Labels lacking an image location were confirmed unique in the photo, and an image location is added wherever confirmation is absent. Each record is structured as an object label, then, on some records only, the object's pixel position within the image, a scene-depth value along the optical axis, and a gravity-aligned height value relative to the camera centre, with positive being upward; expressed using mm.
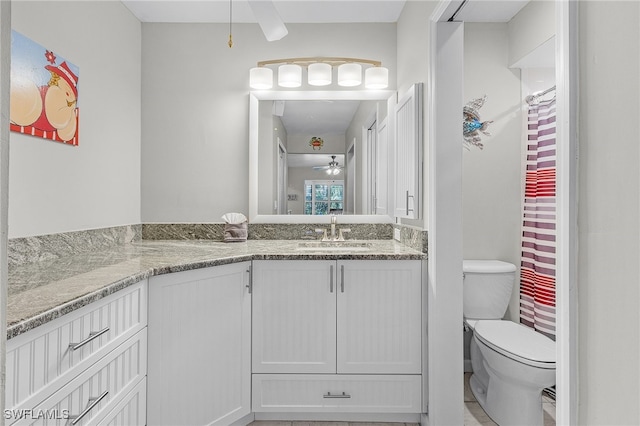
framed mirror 2791 +419
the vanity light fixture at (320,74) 2682 +941
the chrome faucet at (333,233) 2689 -112
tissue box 2639 -107
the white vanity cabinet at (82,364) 1001 -442
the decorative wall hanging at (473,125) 2656 +602
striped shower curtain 2381 -54
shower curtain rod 2567 +779
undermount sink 2352 -184
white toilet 1915 -654
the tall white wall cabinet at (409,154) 2150 +358
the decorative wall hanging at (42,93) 1634 +535
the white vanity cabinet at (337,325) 2064 -552
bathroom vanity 1727 -559
